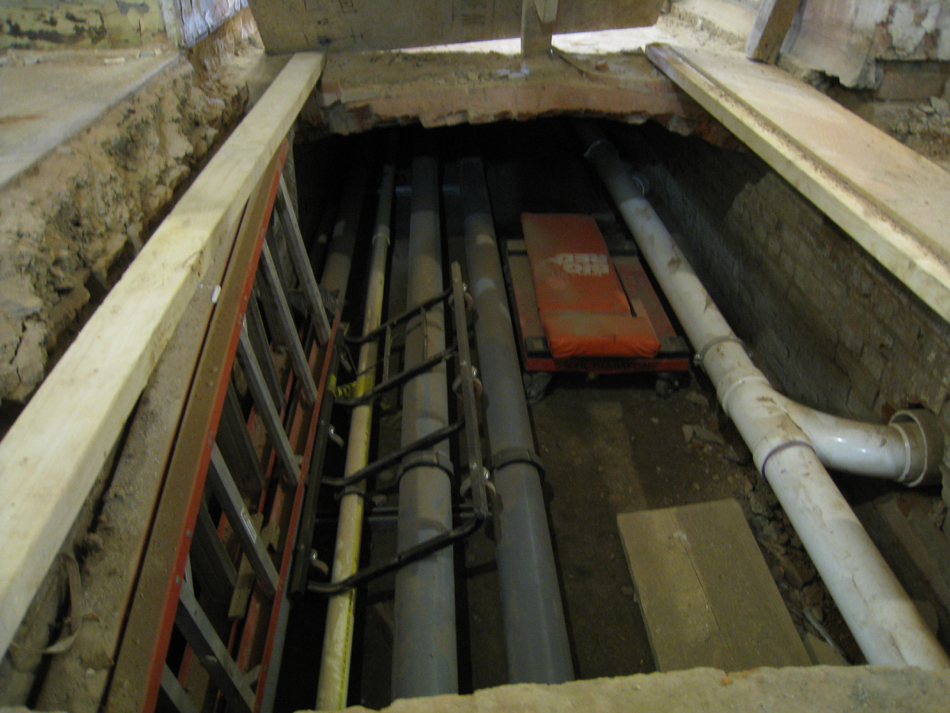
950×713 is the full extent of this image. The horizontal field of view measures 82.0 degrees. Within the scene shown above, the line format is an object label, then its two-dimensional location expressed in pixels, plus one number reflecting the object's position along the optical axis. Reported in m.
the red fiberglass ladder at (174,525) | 0.95
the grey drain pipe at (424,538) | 1.82
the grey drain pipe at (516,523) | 1.87
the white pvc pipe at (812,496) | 1.70
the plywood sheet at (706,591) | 2.12
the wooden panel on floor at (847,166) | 1.67
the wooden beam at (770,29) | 3.02
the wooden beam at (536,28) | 3.17
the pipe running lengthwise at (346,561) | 1.81
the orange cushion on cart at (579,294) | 2.99
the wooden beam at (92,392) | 0.79
